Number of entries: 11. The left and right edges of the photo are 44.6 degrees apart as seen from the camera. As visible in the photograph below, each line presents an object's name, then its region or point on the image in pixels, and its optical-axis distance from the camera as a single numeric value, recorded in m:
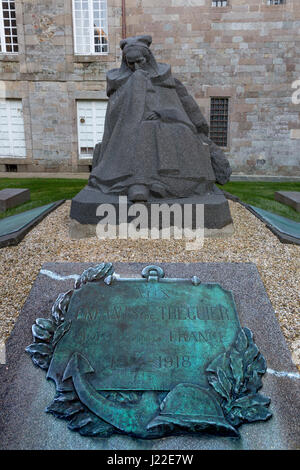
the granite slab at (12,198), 5.46
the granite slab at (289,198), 5.46
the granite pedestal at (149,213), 3.32
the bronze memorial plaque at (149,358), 1.57
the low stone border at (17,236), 3.26
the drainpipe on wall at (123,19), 11.48
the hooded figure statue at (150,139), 3.56
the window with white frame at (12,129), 12.56
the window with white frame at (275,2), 11.32
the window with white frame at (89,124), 12.37
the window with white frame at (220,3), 11.46
